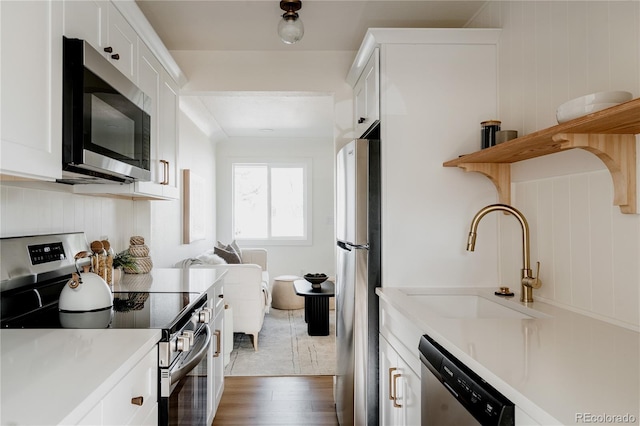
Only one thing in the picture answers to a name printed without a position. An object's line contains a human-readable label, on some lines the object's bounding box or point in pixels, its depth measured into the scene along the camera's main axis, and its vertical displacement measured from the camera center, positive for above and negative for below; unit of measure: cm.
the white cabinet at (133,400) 98 -48
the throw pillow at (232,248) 521 -37
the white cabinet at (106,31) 150 +77
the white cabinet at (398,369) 157 -63
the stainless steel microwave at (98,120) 141 +37
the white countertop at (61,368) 83 -37
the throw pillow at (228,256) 475 -42
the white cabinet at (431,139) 222 +42
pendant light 222 +102
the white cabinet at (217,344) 246 -76
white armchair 391 -72
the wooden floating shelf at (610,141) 113 +26
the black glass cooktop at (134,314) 145 -36
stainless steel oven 140 -59
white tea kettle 156 -30
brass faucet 178 -13
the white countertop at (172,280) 217 -36
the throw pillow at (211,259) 417 -41
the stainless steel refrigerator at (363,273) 219 -29
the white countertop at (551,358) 81 -35
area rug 348 -123
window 677 +26
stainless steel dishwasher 92 -44
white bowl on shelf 121 +34
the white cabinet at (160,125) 228 +58
